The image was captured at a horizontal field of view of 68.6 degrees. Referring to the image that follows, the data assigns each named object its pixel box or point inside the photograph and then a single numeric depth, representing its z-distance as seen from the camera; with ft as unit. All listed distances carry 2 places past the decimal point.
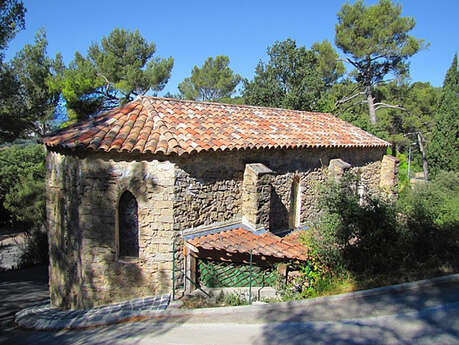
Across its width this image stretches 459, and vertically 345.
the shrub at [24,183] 74.43
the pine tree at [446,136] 69.72
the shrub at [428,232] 20.63
